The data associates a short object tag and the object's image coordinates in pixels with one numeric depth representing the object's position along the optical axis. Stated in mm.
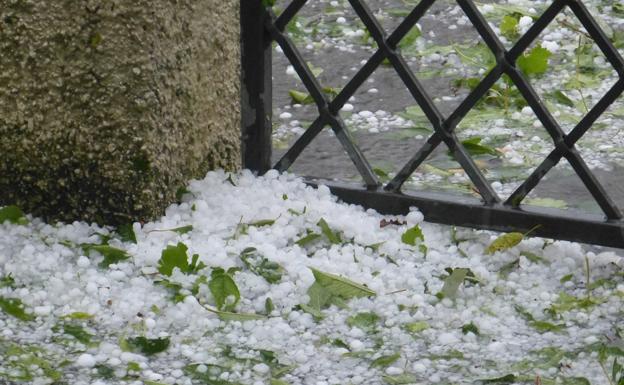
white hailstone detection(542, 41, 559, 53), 7319
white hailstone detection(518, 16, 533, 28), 7598
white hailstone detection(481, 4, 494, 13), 7804
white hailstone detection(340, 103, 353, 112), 6635
